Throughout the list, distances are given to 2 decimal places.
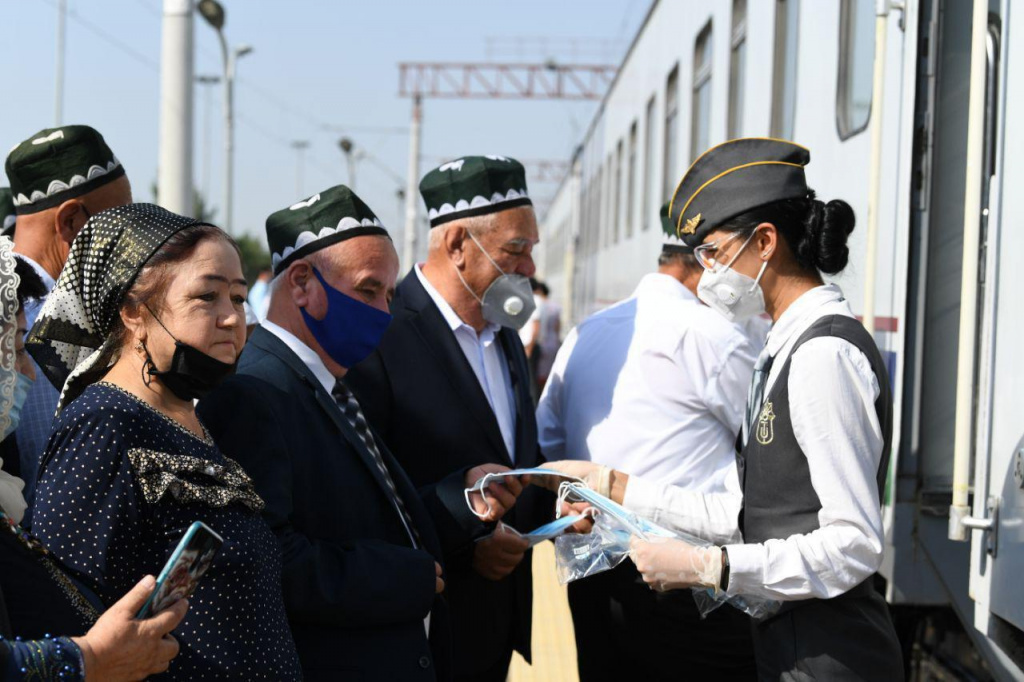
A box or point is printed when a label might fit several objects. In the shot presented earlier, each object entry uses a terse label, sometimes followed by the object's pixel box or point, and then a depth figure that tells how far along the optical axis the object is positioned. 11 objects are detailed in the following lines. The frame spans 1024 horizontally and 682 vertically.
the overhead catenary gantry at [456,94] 28.47
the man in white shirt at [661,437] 3.22
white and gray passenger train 2.79
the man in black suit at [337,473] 2.30
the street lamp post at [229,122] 19.50
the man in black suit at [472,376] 3.12
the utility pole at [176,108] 6.54
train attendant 2.28
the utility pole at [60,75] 26.08
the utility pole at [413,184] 27.98
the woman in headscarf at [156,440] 1.88
